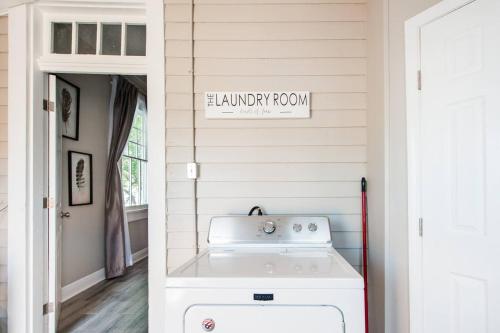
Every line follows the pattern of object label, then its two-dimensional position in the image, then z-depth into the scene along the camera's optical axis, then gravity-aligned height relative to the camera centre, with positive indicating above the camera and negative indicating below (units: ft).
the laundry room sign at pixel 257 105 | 6.86 +1.53
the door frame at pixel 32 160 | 6.79 +0.28
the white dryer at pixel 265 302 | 3.82 -1.76
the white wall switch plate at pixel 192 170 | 6.77 +0.00
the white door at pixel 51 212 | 7.36 -1.05
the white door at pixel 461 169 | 4.27 -0.02
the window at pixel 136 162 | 14.92 +0.44
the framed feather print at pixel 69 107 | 10.19 +2.34
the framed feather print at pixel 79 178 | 10.80 -0.27
